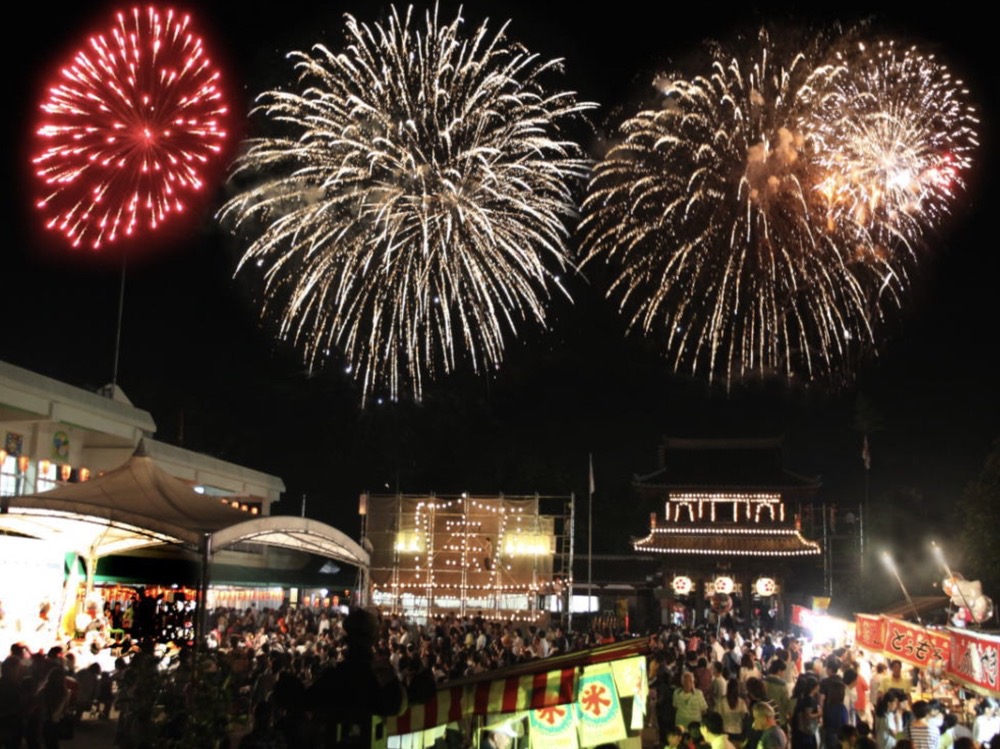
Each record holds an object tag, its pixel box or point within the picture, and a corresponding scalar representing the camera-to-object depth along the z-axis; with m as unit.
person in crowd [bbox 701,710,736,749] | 7.20
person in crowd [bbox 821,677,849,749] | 9.38
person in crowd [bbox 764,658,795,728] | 10.77
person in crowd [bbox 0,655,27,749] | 8.59
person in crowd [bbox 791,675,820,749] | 9.10
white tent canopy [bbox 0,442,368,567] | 12.38
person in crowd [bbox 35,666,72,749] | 9.35
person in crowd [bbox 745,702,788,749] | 7.55
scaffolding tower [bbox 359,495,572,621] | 29.34
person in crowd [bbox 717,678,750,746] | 9.72
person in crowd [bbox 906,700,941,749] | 8.71
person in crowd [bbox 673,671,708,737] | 10.04
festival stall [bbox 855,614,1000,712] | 8.76
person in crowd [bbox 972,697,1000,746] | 8.94
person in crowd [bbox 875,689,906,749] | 9.38
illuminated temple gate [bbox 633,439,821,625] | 38.72
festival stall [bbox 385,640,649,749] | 4.94
